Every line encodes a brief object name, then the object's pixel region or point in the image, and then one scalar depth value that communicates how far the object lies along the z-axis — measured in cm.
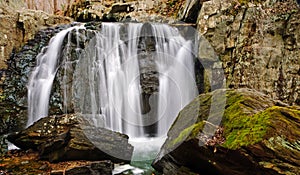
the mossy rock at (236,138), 308
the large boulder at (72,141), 509
